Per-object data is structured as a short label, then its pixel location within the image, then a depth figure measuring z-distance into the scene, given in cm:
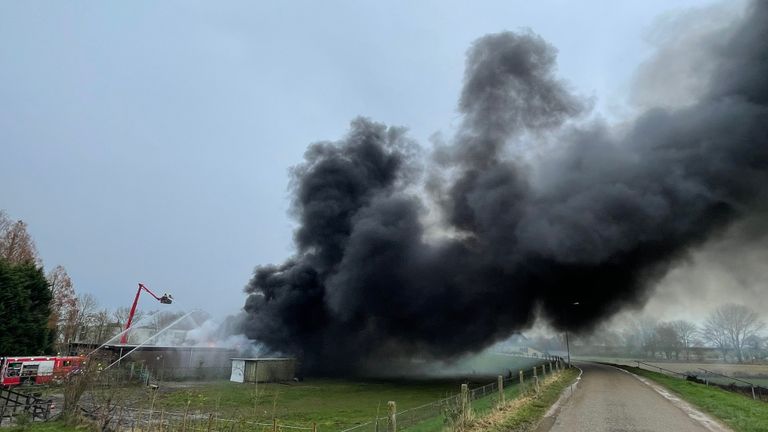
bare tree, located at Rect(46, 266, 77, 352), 5316
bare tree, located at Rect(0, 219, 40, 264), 4572
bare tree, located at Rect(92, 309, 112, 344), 6669
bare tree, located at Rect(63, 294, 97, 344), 6125
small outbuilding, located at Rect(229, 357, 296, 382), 4234
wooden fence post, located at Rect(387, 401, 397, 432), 933
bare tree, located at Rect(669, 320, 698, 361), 9125
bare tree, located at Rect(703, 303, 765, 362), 7762
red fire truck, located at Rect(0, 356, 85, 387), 3076
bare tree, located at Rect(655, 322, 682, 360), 9094
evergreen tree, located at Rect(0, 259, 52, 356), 3744
